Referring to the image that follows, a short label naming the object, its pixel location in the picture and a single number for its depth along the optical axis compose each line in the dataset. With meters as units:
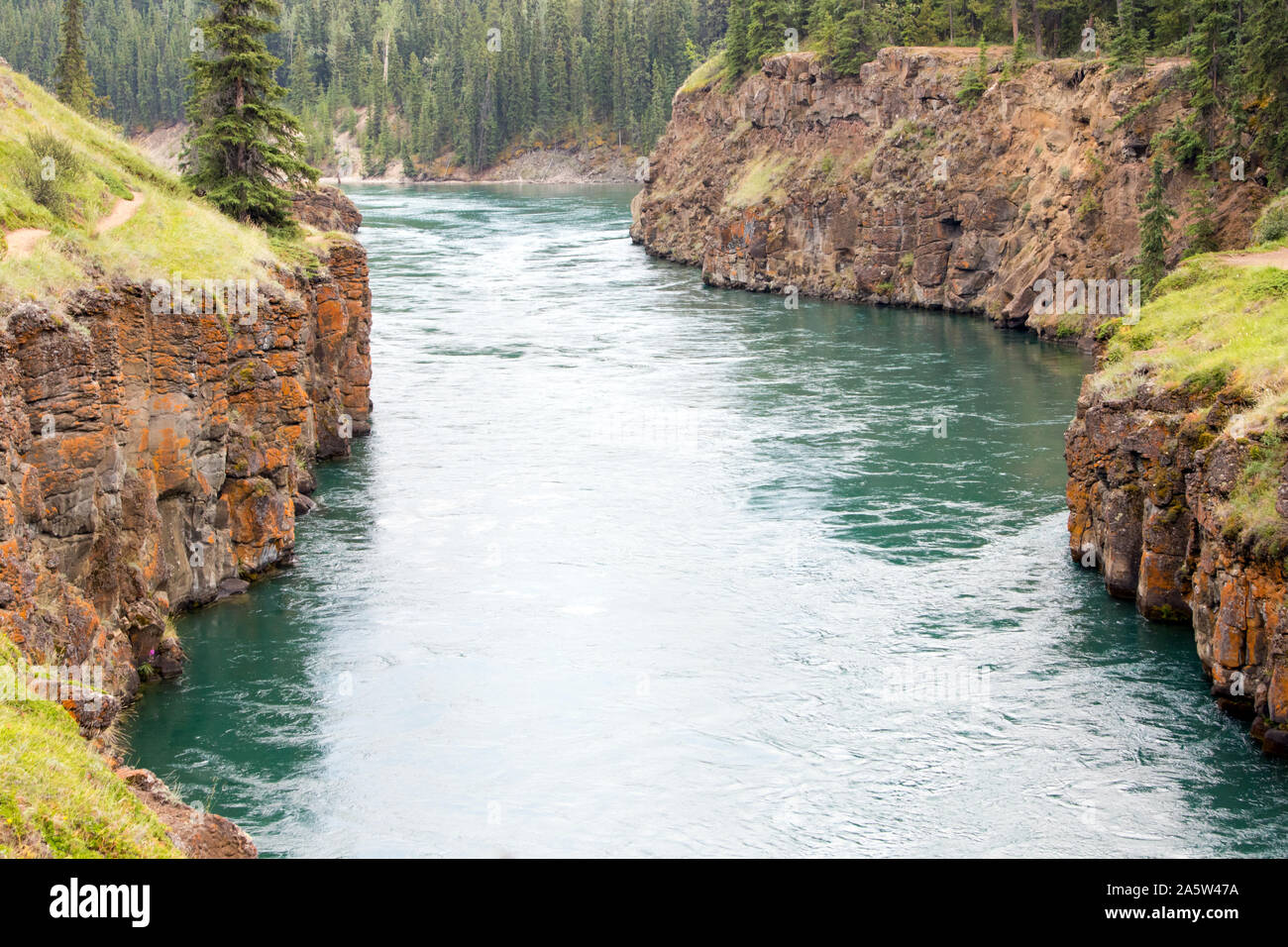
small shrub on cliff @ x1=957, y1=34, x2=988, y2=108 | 93.00
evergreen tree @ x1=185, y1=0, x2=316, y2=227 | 48.50
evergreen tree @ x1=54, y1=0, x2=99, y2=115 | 82.84
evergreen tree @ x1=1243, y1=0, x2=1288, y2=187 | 62.97
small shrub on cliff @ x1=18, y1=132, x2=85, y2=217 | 35.75
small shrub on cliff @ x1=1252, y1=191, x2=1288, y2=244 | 51.62
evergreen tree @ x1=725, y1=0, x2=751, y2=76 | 122.94
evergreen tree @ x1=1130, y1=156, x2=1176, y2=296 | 65.31
